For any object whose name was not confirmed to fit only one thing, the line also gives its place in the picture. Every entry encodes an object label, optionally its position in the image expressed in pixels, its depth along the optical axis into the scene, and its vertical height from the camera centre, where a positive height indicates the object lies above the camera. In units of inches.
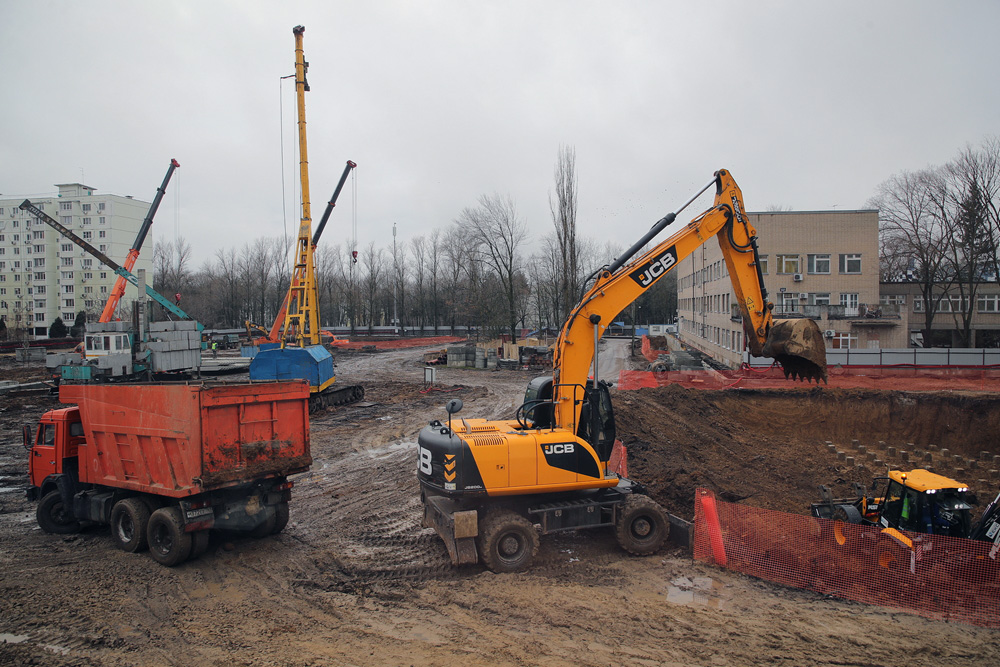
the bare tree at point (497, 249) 1935.3 +257.7
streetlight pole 3083.2 +340.4
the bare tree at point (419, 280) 3043.8 +245.7
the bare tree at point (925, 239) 1389.0 +203.1
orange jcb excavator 293.4 -63.2
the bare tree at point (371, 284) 2997.5 +230.0
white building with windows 2849.4 +399.8
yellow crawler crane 882.8 +28.2
